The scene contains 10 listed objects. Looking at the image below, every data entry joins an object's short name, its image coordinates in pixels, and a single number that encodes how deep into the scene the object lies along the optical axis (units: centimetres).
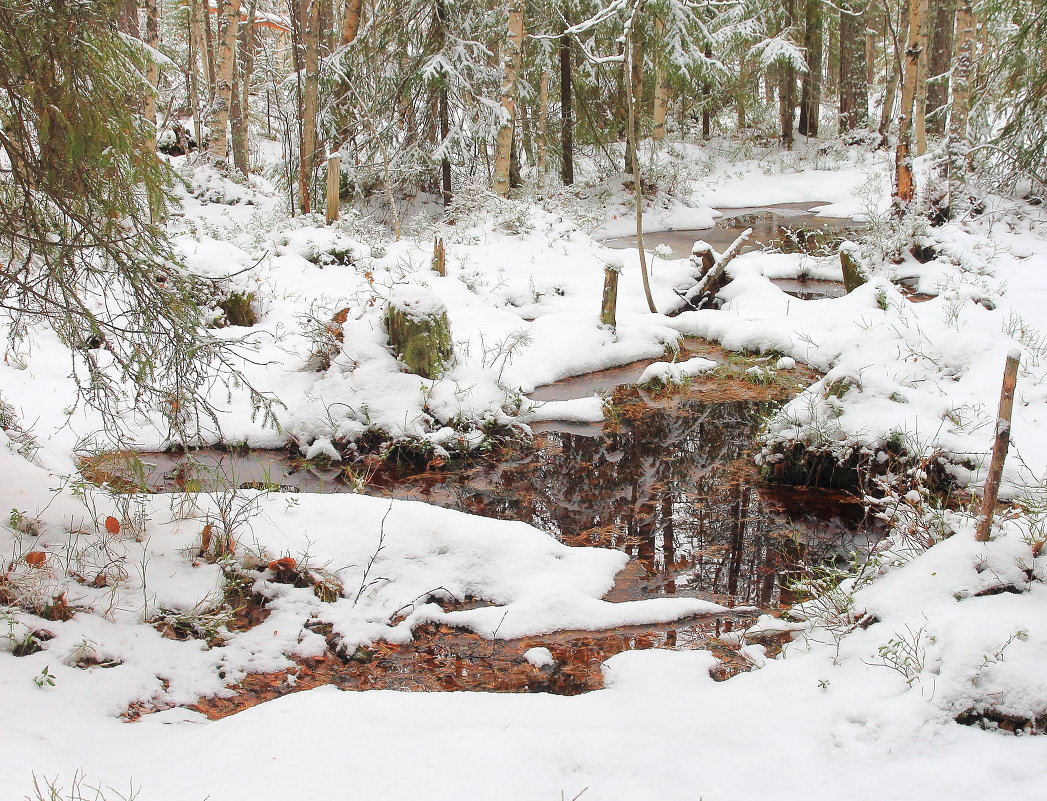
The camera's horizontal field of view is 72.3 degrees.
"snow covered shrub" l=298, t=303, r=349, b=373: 688
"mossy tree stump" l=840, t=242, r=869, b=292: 1058
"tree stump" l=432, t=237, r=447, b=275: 1028
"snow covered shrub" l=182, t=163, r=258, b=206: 1462
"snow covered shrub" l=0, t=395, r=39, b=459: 497
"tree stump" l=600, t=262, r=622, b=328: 870
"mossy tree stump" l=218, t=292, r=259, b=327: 839
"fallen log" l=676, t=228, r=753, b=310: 1111
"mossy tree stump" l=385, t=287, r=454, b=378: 682
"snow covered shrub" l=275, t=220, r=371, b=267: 1067
